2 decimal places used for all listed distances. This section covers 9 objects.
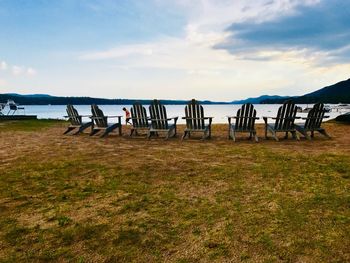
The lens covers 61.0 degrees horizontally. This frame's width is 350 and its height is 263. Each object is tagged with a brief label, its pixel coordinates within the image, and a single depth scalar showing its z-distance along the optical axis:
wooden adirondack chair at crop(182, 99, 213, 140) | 9.39
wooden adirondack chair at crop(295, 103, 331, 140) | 9.46
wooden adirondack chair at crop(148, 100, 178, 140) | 9.68
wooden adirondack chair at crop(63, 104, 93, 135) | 11.06
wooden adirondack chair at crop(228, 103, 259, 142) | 9.09
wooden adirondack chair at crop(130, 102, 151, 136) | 10.13
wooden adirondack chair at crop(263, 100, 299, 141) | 9.12
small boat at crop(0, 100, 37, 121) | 18.31
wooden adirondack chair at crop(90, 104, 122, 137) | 10.31
